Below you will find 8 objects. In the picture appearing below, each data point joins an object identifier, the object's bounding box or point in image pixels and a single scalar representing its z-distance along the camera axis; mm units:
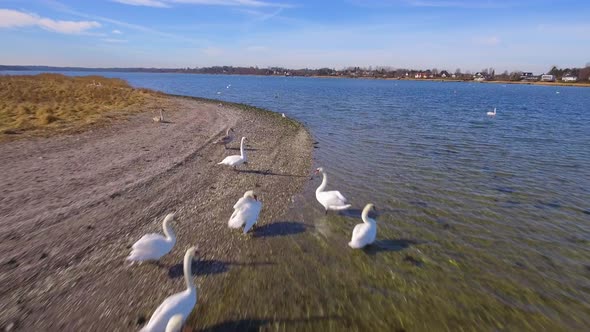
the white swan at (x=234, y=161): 13750
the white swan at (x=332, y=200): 10067
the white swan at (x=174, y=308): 5107
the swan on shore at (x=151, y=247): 6883
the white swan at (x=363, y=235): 8266
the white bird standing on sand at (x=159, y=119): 25375
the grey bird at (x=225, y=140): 18681
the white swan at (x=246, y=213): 8555
